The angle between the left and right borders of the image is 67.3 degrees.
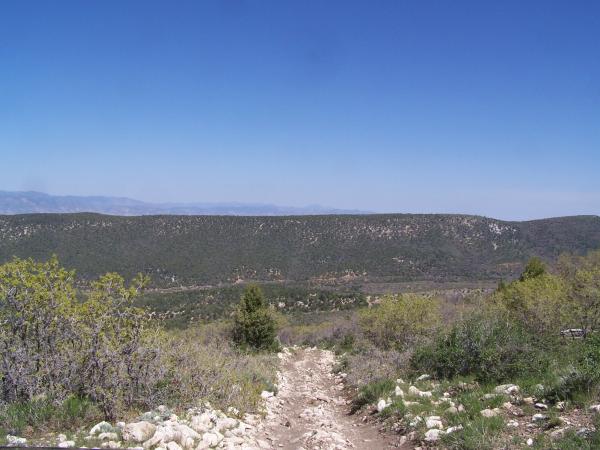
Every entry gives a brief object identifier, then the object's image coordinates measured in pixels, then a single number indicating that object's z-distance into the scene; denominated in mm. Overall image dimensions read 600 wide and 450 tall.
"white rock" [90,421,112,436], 6734
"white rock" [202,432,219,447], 6758
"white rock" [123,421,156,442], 6453
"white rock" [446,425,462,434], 7266
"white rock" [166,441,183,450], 6301
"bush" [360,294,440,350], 21031
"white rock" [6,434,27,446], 6219
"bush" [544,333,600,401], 7617
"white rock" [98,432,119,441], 6496
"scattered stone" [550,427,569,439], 6406
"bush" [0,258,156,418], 7816
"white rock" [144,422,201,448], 6457
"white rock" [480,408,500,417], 7676
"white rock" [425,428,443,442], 7342
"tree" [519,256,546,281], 35812
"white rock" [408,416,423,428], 8178
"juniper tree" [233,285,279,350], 28478
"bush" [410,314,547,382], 10469
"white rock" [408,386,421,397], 10114
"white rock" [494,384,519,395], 8877
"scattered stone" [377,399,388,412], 9847
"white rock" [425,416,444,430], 7784
